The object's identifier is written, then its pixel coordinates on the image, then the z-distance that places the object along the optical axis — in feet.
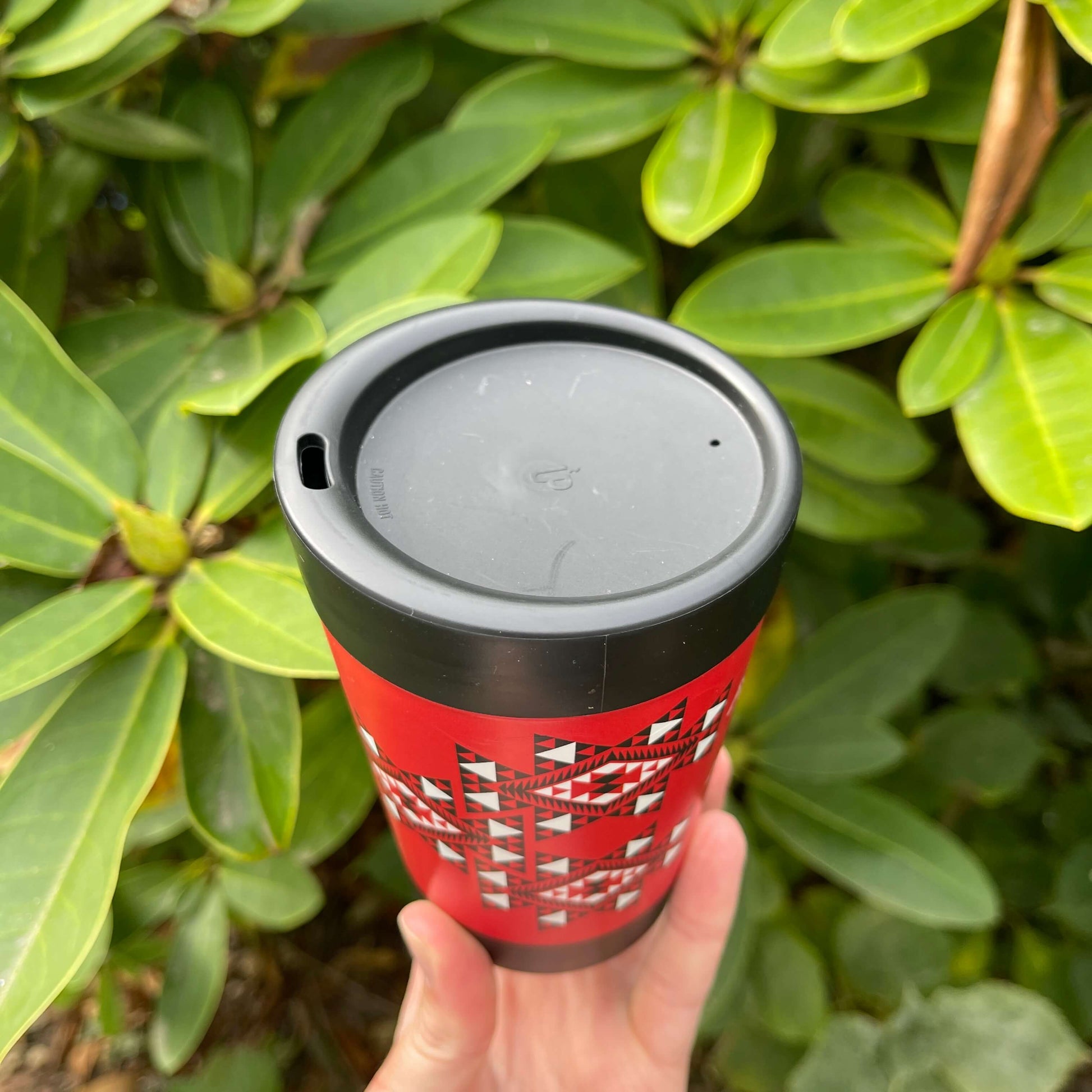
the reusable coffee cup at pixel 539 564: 0.57
